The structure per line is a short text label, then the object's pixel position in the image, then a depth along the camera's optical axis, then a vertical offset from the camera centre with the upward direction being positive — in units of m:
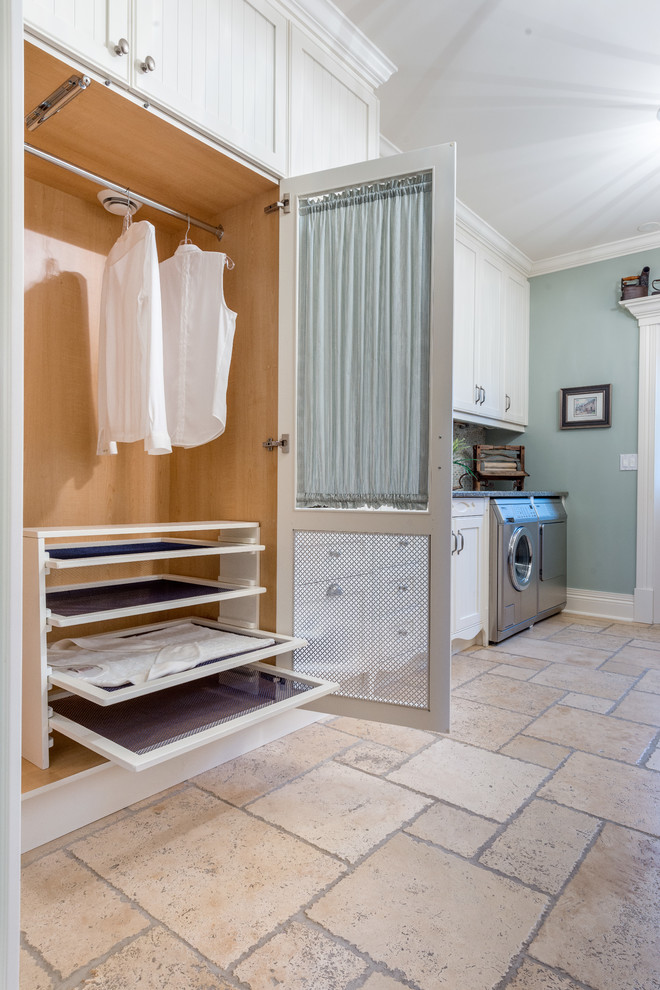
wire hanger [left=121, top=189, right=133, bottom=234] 2.03 +0.95
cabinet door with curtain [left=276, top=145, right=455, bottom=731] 1.86 +0.19
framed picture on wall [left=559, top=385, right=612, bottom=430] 4.18 +0.60
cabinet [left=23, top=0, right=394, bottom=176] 1.51 +1.30
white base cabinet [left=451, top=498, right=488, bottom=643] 3.08 -0.45
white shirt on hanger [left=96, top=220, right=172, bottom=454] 1.88 +0.46
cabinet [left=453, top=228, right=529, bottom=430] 3.71 +1.05
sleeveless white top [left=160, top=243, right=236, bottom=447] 2.08 +0.50
